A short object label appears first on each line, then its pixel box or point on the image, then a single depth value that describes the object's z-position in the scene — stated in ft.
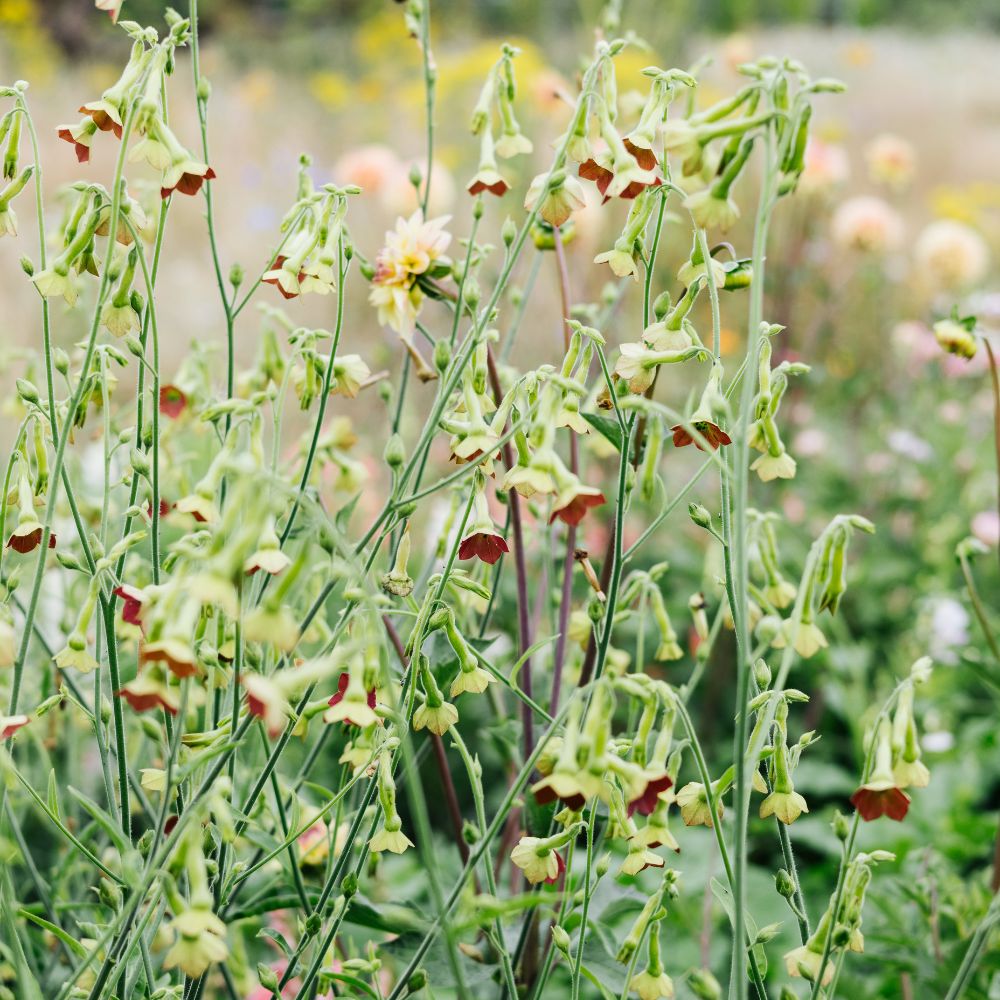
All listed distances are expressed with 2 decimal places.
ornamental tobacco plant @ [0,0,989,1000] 2.46
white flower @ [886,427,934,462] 9.55
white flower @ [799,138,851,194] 10.39
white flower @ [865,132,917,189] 11.86
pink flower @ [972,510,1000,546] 7.77
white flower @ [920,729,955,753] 6.35
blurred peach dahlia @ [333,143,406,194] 9.68
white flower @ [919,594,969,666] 7.50
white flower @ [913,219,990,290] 11.50
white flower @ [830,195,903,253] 11.00
